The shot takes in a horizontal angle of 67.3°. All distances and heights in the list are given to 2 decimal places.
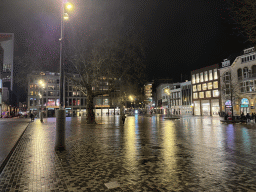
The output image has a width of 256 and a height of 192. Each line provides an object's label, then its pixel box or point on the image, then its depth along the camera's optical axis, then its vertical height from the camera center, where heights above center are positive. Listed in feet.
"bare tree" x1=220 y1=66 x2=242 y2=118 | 169.15 +28.74
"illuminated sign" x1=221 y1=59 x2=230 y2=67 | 183.93 +41.39
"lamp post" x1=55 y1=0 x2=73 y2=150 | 30.25 -3.06
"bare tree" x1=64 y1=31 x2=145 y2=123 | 84.12 +20.86
